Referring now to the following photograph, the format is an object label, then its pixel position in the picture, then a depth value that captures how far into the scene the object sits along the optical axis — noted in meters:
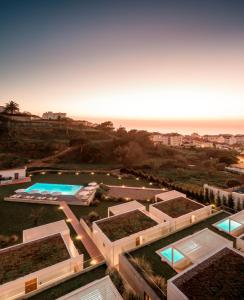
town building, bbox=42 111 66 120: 103.62
